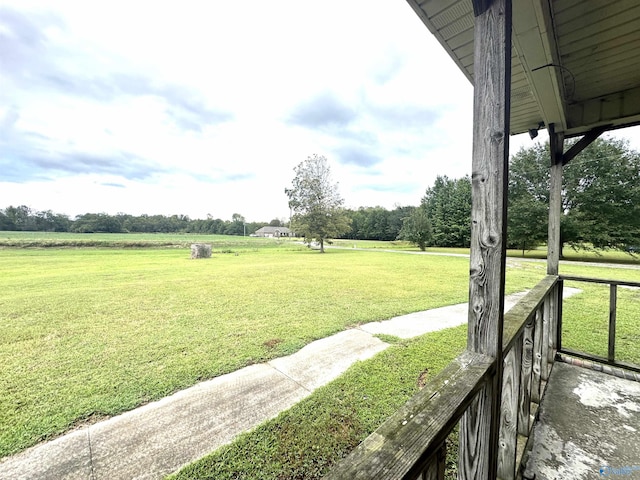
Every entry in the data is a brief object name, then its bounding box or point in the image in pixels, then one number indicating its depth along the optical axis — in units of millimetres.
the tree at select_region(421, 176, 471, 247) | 24609
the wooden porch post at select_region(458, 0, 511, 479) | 846
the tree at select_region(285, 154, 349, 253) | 19469
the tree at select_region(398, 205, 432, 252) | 21094
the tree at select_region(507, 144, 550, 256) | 16672
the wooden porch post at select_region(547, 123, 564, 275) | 2754
